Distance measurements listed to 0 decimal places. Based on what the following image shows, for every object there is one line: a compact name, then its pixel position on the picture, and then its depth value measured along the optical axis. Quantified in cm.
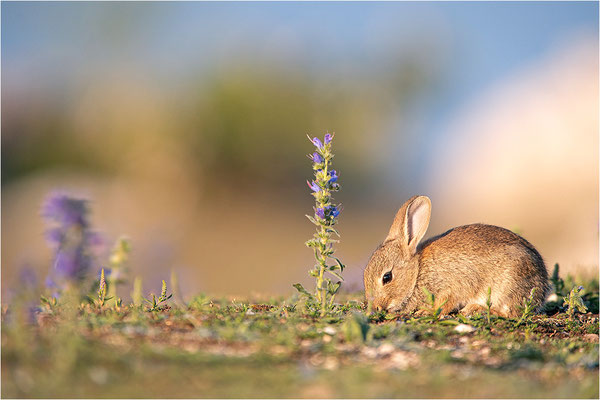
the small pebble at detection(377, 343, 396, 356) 836
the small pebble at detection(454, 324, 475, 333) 1005
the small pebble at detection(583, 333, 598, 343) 1069
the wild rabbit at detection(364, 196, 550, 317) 1296
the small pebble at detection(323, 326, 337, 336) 905
